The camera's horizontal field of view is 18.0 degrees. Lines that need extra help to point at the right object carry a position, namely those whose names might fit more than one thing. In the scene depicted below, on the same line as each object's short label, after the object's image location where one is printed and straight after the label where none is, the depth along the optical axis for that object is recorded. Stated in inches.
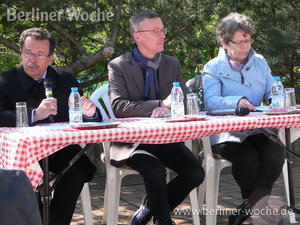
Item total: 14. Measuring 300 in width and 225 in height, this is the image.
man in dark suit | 180.6
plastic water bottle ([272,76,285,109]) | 203.9
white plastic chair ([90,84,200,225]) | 197.6
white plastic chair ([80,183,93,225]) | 197.7
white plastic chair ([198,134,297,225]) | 209.1
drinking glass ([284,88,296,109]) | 206.4
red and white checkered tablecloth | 141.0
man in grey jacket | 187.7
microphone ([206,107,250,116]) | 183.2
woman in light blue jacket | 206.9
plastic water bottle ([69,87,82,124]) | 171.8
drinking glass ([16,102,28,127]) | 169.1
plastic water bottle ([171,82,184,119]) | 180.6
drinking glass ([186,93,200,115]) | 190.6
